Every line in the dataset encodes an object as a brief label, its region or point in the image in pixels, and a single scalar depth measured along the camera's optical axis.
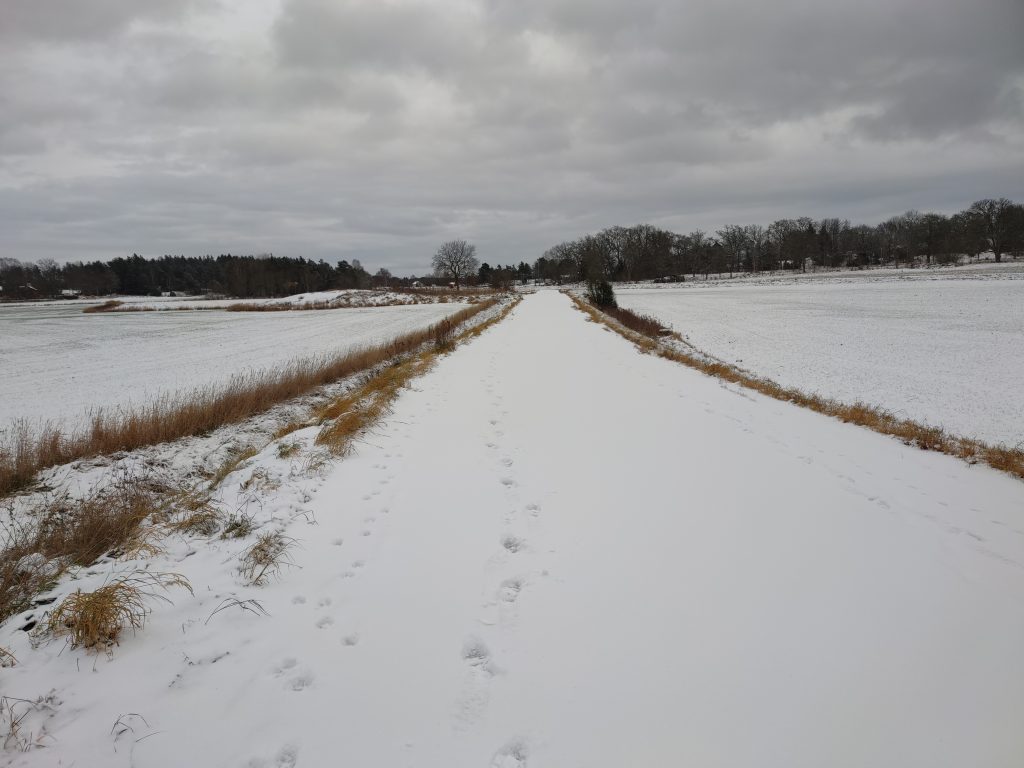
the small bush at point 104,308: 64.46
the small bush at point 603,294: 42.31
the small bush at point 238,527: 5.09
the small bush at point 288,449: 7.34
